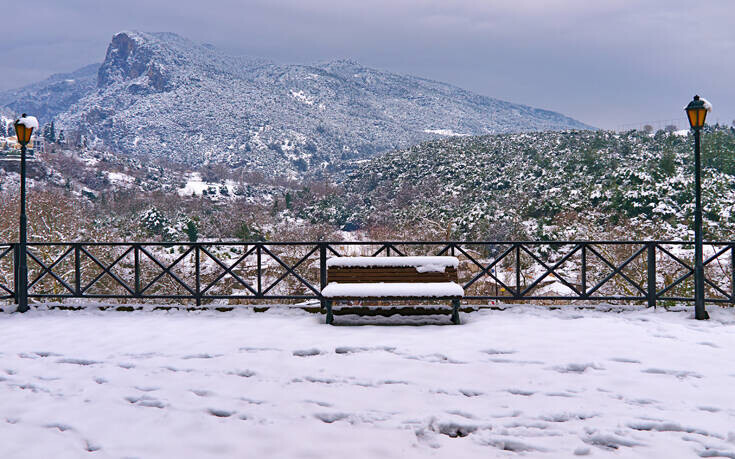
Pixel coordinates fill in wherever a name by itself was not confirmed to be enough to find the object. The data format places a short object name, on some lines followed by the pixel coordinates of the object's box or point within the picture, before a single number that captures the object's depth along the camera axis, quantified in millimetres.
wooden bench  6809
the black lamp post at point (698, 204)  6543
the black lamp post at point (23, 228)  7391
